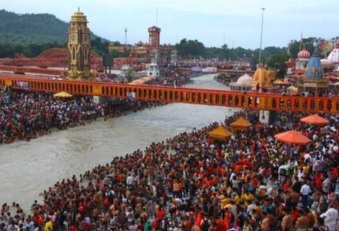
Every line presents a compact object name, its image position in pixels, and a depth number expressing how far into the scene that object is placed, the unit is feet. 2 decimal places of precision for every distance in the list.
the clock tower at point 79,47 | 196.65
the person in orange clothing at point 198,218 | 46.51
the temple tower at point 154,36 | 444.14
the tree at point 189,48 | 553.72
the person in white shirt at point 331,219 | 41.78
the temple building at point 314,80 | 158.51
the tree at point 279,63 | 280.16
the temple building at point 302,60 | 265.09
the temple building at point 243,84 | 203.82
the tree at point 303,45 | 394.46
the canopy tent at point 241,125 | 107.14
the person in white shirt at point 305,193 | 50.82
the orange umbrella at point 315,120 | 89.47
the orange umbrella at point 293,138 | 71.67
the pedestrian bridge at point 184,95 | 127.54
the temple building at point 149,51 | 372.68
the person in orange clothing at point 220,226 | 43.74
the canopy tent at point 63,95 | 158.71
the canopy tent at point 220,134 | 96.78
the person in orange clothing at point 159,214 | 52.80
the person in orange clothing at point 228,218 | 46.02
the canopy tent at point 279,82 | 208.70
